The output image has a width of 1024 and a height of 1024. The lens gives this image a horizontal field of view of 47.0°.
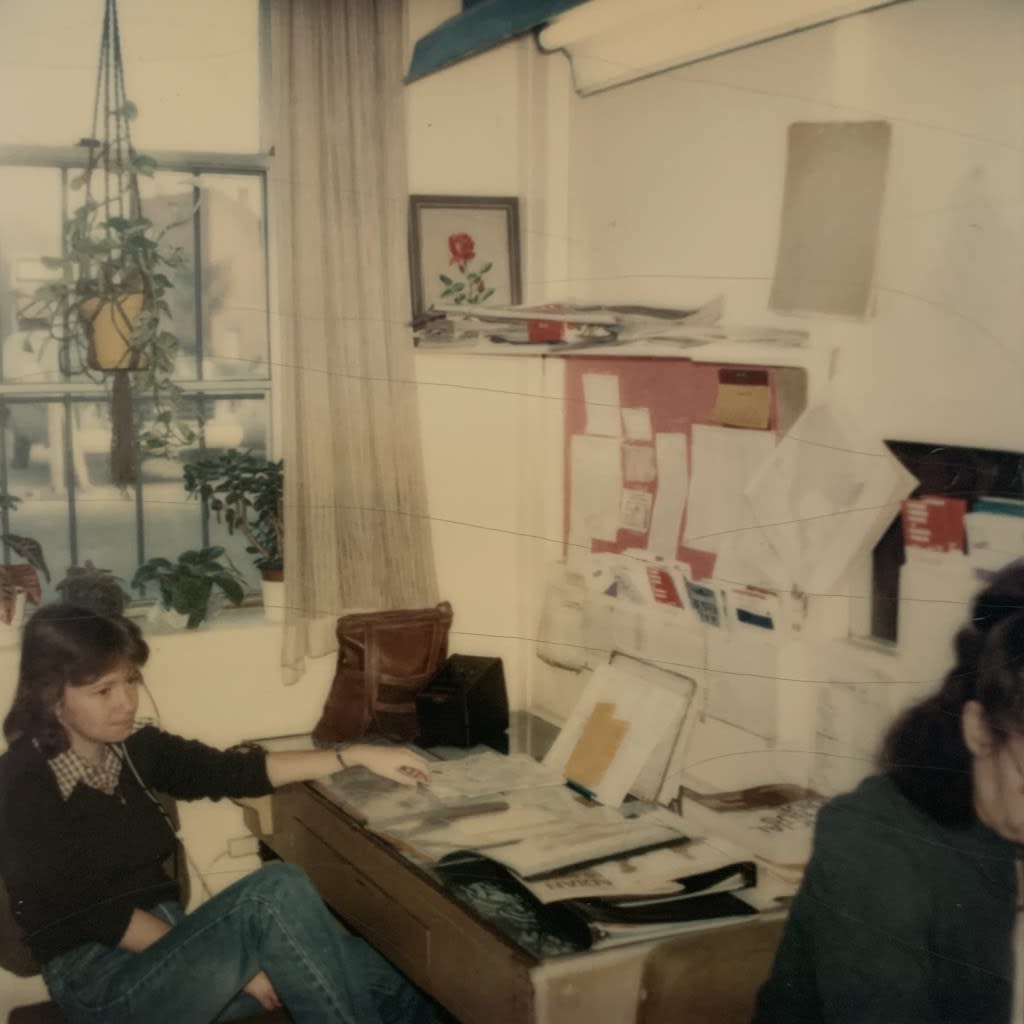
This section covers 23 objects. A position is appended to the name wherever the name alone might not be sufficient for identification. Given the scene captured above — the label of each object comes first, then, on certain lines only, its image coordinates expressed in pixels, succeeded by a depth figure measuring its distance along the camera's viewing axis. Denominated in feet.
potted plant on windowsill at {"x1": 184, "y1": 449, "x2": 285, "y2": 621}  6.93
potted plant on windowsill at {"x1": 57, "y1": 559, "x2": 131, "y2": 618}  6.74
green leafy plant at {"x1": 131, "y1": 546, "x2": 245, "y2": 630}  6.98
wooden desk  5.05
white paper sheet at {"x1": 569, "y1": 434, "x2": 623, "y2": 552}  6.78
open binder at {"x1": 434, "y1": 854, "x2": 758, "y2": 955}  5.19
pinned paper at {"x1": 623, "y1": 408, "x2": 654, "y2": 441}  6.52
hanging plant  6.27
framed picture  6.94
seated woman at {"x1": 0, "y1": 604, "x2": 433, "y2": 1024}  6.01
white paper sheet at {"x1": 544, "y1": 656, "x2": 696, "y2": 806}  6.46
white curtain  6.64
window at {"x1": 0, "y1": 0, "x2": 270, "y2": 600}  6.05
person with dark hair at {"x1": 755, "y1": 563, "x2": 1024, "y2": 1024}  4.61
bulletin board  5.83
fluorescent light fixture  5.03
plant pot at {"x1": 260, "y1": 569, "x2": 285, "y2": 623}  7.32
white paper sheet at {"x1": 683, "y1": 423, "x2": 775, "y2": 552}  5.85
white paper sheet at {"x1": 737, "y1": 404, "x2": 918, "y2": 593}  5.09
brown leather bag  7.55
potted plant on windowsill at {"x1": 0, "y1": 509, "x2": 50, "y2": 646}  6.60
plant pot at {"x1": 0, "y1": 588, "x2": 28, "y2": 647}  6.62
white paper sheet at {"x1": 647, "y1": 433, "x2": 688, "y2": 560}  6.34
